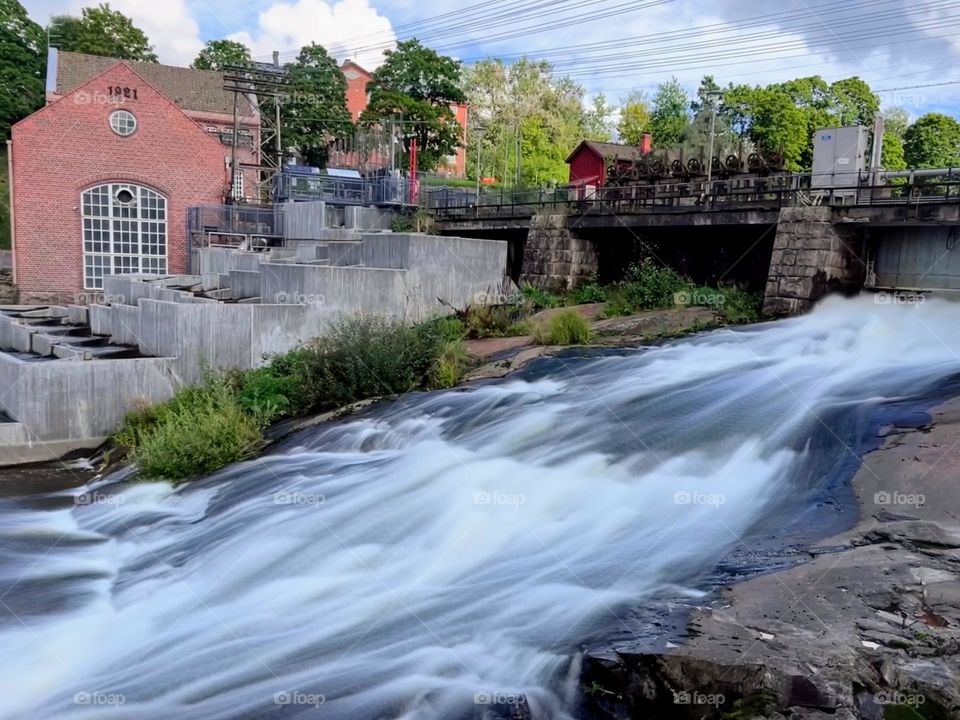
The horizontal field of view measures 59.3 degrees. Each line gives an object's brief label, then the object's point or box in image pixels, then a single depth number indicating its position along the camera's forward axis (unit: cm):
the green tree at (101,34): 5553
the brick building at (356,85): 7600
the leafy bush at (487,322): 1756
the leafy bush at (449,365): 1427
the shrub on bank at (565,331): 1605
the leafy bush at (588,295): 2044
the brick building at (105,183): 2733
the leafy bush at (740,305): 1724
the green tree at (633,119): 6412
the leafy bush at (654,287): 1898
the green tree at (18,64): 4759
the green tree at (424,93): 4944
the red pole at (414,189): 2888
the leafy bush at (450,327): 1666
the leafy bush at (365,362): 1423
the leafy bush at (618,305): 1869
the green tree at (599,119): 7100
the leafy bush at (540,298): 2039
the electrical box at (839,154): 1828
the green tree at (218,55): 6031
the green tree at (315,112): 4928
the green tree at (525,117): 5800
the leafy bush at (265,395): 1405
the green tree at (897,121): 6216
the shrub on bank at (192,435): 1227
